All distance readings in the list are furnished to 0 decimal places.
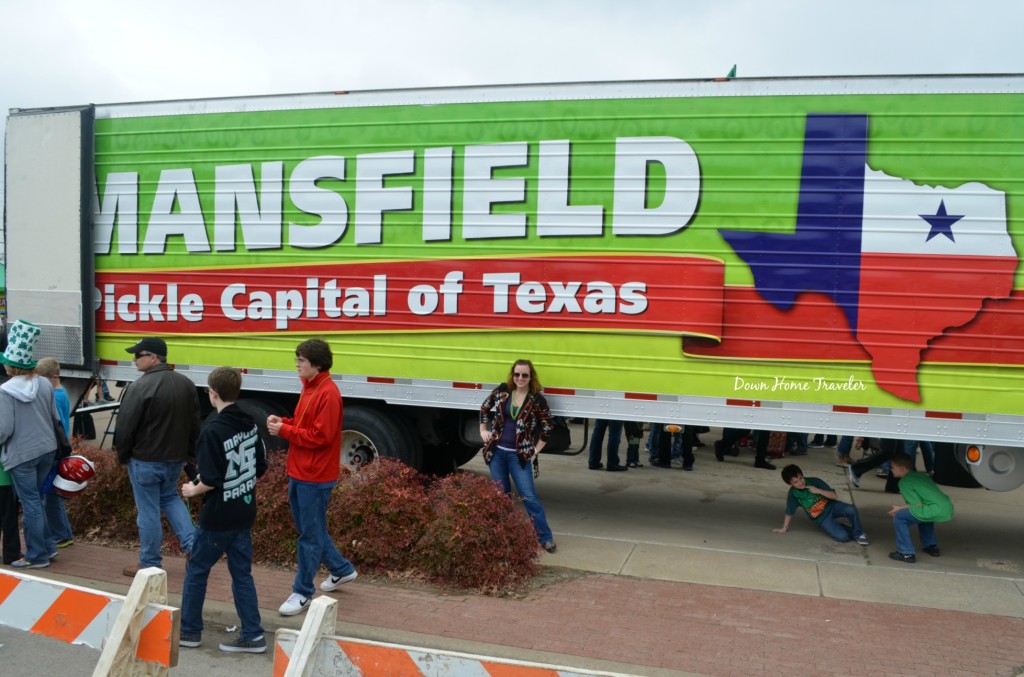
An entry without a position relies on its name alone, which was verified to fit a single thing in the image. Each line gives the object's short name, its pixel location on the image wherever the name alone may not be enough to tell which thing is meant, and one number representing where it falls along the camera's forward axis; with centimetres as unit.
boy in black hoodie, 497
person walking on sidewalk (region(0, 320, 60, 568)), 637
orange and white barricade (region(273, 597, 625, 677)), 325
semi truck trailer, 717
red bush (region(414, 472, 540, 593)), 635
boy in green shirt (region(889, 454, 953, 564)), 740
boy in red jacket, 562
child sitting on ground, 800
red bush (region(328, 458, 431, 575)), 664
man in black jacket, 594
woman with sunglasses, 743
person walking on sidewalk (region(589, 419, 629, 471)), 1108
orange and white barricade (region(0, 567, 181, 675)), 350
